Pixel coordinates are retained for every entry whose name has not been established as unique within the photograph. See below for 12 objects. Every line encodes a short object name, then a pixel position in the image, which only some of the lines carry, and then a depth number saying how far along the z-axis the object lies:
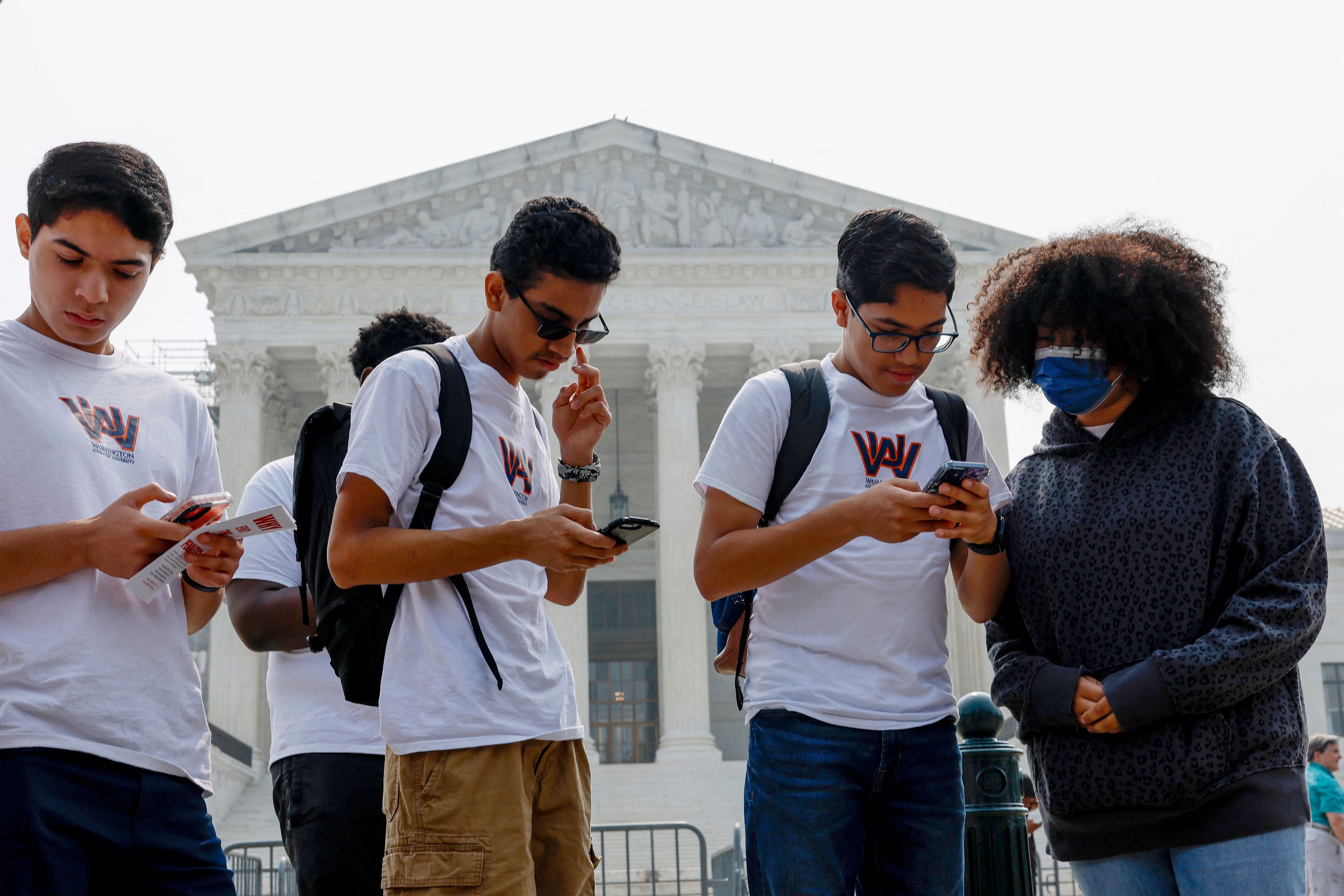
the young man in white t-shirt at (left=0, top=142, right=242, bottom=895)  2.85
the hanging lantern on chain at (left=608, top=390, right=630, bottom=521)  28.12
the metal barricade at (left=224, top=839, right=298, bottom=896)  10.41
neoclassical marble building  28.30
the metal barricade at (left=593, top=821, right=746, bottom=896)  10.59
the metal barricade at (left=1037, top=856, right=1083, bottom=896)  12.73
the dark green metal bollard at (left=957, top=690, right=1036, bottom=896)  4.75
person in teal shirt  9.17
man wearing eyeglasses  3.29
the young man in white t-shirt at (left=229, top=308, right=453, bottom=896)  3.89
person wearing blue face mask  3.17
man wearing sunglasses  2.92
